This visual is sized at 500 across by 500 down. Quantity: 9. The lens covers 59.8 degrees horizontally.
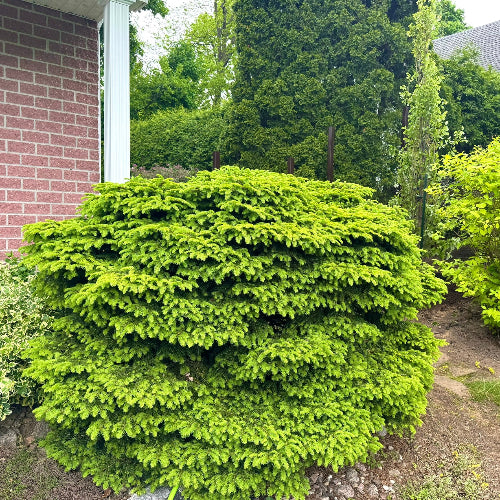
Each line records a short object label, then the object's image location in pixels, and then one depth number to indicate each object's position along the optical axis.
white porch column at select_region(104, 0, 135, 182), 3.56
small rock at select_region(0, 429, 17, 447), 2.48
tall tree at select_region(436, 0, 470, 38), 24.53
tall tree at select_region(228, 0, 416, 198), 7.20
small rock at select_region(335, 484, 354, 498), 2.53
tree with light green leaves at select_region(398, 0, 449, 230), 6.00
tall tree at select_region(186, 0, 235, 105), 16.84
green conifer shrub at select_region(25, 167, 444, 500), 2.12
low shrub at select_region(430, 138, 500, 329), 4.43
